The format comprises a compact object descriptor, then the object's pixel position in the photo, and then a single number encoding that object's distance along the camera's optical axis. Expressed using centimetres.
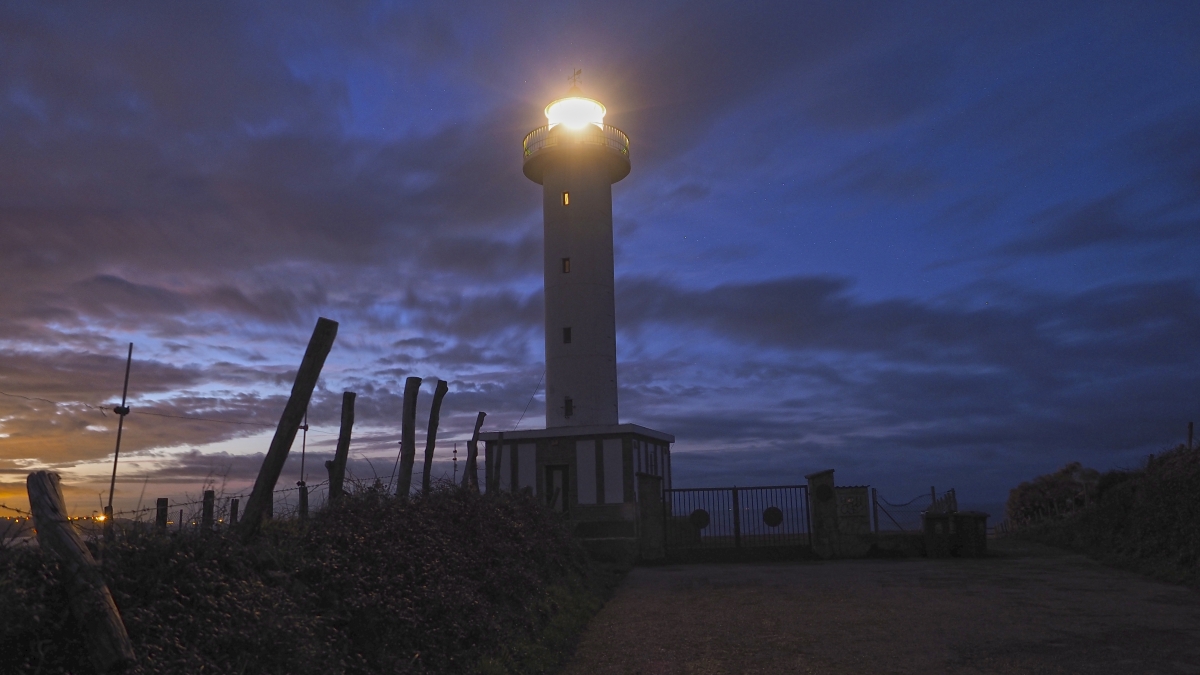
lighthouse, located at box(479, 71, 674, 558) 2388
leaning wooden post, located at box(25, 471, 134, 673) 475
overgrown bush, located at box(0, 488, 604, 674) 498
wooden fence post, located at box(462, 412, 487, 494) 1503
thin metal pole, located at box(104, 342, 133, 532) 2020
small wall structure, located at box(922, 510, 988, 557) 2084
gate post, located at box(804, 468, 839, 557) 2184
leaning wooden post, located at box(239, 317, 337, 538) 704
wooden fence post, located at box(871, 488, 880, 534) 2294
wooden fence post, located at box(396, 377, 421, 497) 1117
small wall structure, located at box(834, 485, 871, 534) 2191
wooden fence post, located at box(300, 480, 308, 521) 864
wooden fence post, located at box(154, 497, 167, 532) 640
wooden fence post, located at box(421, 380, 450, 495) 1259
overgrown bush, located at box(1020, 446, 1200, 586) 1474
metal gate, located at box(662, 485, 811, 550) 2328
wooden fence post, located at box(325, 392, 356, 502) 955
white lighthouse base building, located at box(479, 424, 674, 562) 2323
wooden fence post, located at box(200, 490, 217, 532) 666
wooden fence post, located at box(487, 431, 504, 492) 1563
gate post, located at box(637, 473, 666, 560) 2275
